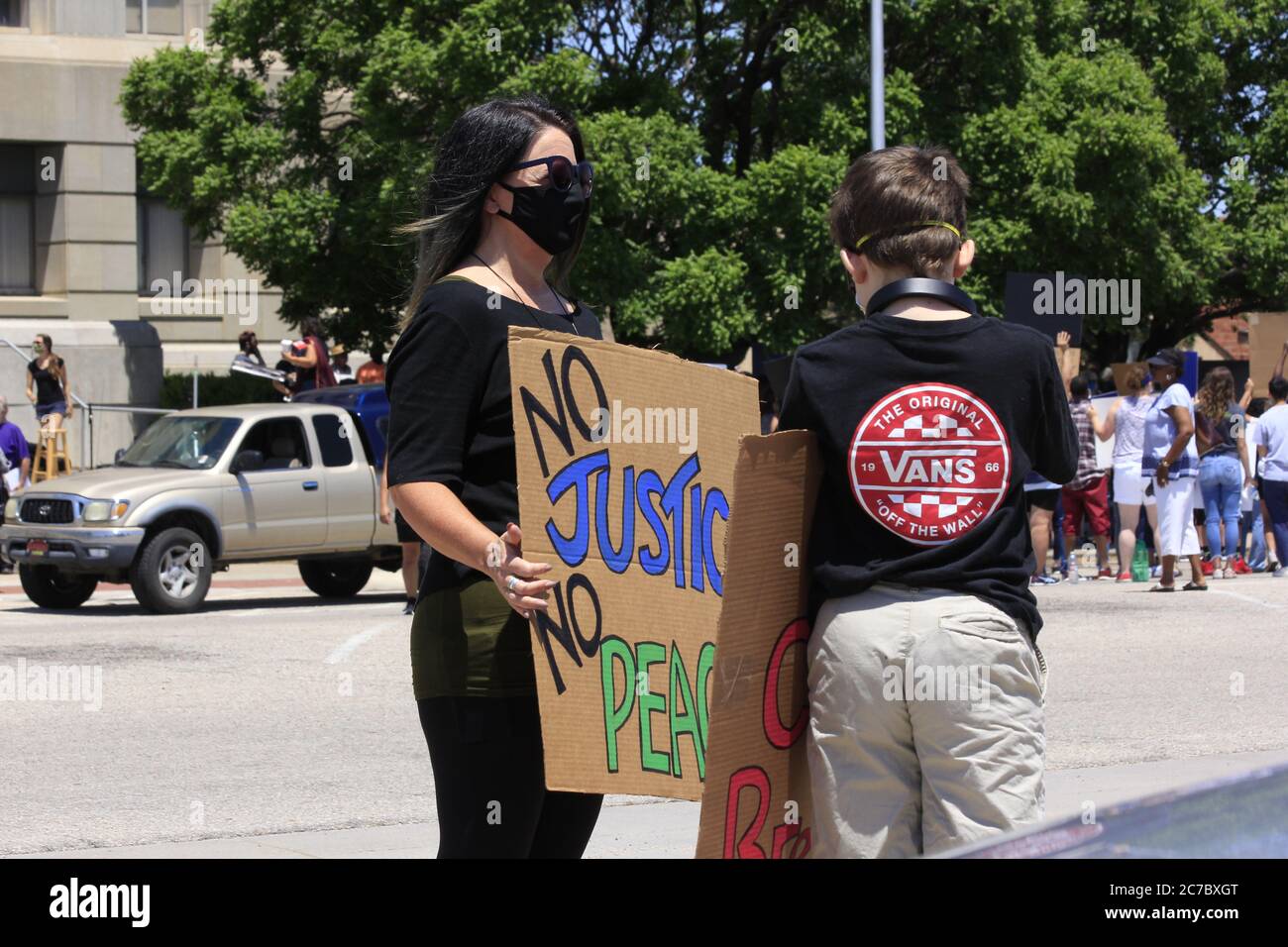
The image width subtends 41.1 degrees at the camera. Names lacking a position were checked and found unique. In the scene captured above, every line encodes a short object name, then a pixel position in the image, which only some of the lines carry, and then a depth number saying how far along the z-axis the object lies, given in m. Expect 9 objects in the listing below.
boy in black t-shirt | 2.96
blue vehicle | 16.09
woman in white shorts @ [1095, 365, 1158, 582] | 15.79
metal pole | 21.75
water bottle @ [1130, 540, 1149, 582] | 16.48
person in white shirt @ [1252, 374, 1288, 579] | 16.88
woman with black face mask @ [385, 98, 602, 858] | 3.01
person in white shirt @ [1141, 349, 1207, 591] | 14.38
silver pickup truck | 14.15
